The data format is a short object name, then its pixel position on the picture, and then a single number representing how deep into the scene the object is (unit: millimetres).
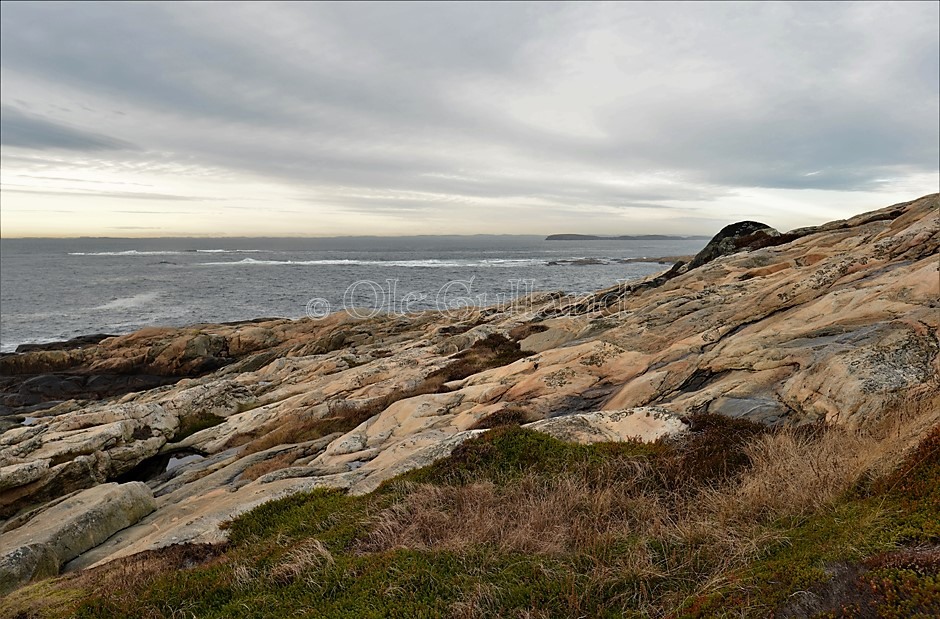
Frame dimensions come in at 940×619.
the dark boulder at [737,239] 33938
